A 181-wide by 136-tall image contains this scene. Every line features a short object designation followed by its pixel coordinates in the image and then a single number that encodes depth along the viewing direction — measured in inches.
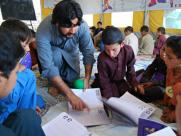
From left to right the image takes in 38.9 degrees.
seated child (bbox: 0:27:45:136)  24.1
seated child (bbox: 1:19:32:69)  56.8
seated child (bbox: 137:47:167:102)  60.3
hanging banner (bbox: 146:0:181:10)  149.8
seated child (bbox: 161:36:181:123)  48.5
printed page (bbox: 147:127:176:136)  33.3
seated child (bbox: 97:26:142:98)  56.8
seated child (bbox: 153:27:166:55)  146.6
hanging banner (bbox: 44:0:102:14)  196.6
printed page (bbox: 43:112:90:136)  41.2
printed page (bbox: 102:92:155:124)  45.2
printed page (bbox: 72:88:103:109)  51.6
